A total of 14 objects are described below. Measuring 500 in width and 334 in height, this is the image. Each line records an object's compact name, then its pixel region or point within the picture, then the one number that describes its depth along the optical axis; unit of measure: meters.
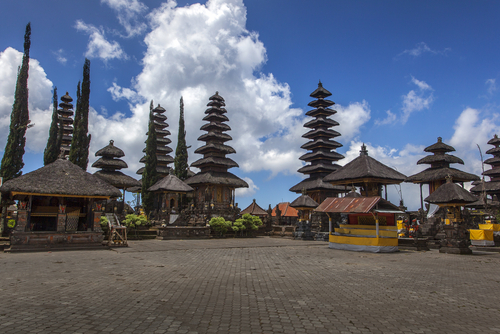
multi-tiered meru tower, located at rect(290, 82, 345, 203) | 41.66
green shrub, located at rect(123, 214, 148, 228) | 23.32
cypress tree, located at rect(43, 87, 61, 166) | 32.69
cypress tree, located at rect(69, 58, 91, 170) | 30.92
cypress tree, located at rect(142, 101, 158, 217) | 37.22
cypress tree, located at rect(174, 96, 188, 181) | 43.94
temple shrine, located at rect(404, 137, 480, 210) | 35.59
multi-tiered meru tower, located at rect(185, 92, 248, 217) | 39.12
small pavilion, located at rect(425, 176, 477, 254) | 16.97
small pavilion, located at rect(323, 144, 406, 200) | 22.82
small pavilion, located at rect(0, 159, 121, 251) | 16.50
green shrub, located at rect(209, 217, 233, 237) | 26.89
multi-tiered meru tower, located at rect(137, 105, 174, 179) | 47.28
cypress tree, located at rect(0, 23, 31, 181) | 27.31
